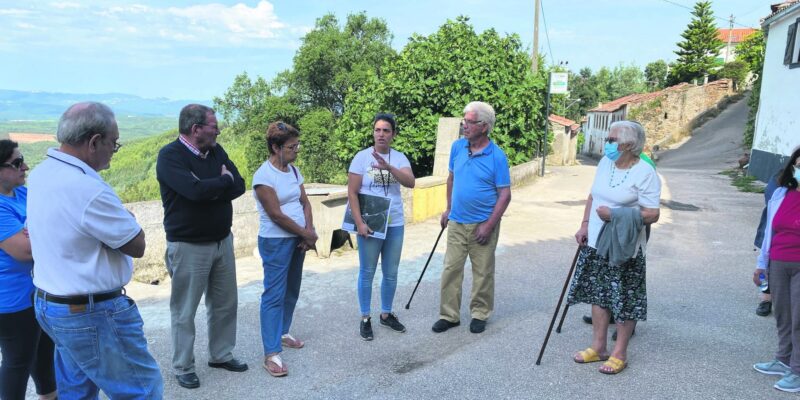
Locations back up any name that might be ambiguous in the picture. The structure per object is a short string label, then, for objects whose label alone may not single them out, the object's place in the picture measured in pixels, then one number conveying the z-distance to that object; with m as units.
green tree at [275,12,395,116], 32.38
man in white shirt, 2.20
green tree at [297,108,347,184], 28.88
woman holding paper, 4.25
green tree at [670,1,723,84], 46.50
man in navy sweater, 3.22
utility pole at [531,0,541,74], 20.22
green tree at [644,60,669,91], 70.06
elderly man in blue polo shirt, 4.32
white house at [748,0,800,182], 14.29
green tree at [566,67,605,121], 71.12
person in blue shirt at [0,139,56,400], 2.69
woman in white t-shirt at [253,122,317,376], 3.69
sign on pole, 15.63
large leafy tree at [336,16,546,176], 14.57
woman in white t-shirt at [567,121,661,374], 3.62
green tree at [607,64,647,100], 81.56
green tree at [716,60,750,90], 40.84
